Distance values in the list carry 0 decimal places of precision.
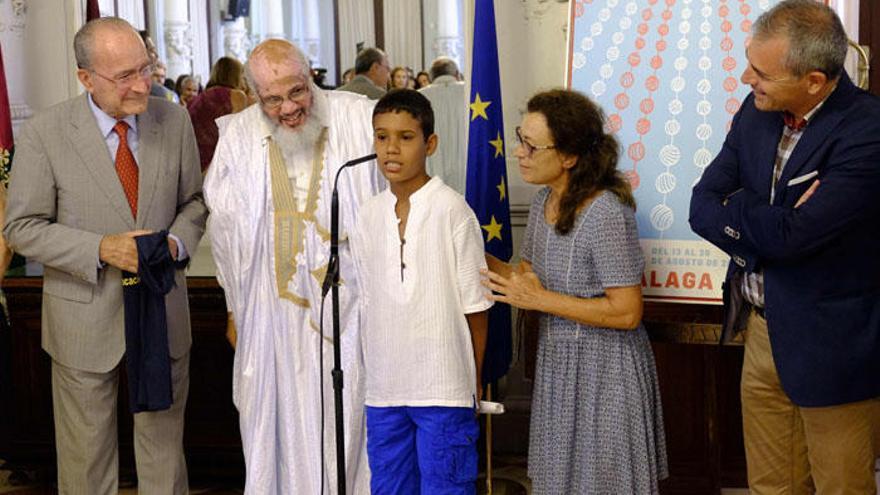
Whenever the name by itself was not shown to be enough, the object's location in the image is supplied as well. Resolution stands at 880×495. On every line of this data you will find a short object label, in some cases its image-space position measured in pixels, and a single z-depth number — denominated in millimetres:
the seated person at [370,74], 6844
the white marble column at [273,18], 17016
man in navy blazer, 2756
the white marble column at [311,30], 16391
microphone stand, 2934
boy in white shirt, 3184
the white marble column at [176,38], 14961
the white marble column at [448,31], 13633
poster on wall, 3633
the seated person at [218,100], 6879
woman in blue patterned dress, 3061
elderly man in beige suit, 3516
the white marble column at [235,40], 16594
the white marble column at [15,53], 6176
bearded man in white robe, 3648
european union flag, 4254
